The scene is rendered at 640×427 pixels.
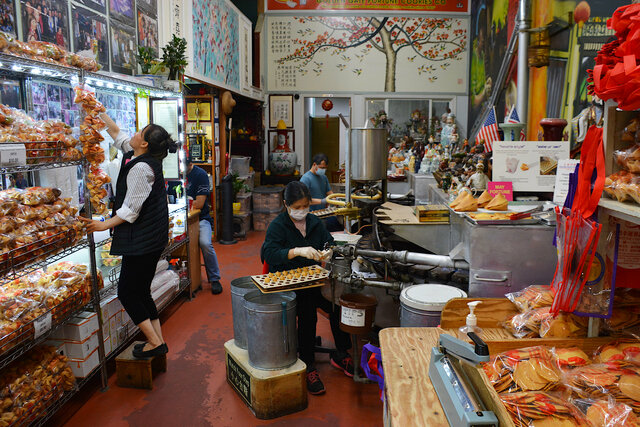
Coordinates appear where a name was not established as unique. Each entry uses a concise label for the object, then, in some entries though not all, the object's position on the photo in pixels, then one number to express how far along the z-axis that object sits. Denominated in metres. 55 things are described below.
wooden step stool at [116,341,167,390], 3.34
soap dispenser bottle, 1.78
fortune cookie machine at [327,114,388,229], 4.02
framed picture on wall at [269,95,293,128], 10.11
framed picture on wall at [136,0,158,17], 5.02
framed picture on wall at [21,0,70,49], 3.34
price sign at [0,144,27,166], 2.41
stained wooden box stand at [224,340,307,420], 2.95
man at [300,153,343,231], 5.96
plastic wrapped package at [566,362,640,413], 1.32
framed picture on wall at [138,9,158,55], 5.02
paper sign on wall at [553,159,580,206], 2.26
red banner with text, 9.85
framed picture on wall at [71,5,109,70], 3.95
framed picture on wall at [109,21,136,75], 4.49
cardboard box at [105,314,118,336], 3.53
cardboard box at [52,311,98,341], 3.09
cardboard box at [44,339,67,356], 3.10
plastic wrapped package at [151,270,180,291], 4.38
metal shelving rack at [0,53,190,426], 2.57
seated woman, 3.27
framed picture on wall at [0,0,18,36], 3.10
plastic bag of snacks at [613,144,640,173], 1.50
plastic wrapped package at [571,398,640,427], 1.24
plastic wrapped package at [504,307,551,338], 1.89
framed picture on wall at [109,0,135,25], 4.48
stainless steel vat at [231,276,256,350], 3.31
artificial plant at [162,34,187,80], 4.76
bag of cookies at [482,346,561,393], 1.42
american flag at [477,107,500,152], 4.98
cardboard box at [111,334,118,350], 3.56
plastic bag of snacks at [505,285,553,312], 1.99
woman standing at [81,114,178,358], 3.19
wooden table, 1.47
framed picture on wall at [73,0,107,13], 4.04
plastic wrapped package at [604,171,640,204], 1.44
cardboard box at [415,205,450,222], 3.25
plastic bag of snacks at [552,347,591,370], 1.55
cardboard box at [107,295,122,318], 3.51
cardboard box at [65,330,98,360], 3.10
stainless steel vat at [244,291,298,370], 2.97
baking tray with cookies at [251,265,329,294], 2.85
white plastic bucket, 2.58
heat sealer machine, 1.18
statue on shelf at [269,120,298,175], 9.79
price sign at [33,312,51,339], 2.67
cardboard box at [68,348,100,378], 3.11
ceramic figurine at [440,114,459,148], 7.90
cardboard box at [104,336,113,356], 3.45
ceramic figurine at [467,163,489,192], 3.36
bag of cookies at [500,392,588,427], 1.26
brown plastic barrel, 3.09
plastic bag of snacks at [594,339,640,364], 1.50
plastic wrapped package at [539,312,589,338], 1.77
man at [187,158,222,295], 5.48
